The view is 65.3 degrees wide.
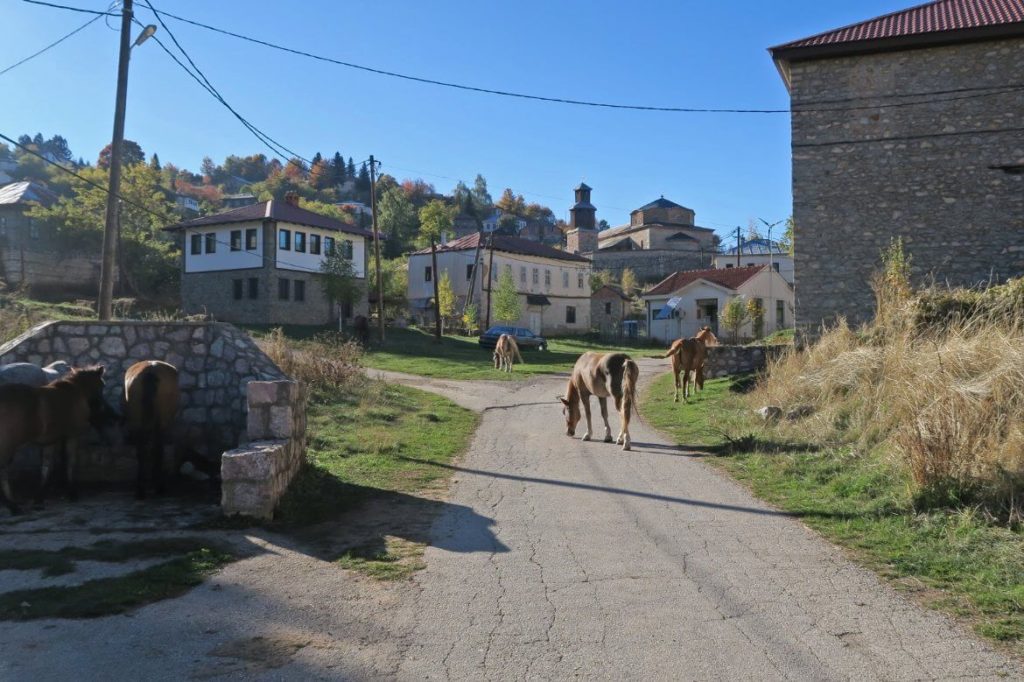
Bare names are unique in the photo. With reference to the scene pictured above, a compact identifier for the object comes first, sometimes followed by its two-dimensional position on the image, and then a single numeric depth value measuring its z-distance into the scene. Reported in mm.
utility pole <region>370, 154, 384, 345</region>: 39562
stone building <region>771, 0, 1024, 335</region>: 19719
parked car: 46062
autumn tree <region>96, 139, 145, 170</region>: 124988
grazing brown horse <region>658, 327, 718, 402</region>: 18594
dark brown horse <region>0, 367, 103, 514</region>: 7824
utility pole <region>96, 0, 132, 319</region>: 15273
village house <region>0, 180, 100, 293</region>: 54375
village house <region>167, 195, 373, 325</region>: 50062
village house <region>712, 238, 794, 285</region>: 74500
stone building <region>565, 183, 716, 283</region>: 101250
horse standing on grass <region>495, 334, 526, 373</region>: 31588
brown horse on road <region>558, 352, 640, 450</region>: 12352
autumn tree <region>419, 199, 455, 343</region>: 91125
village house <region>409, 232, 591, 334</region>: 63688
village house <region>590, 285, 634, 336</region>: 72062
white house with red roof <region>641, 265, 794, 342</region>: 55406
